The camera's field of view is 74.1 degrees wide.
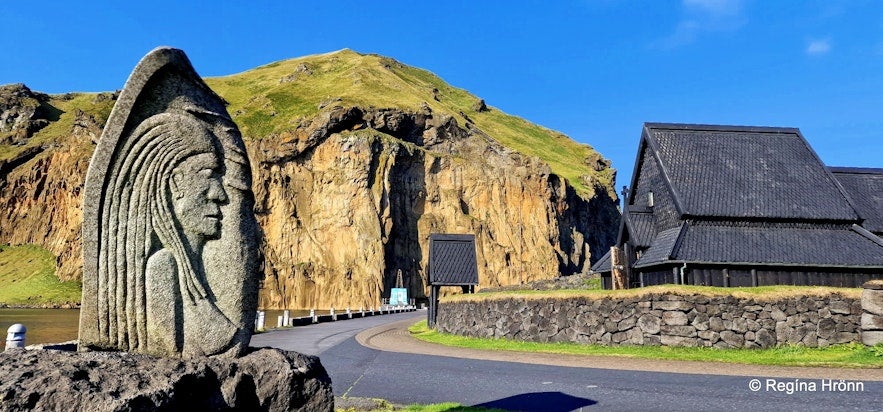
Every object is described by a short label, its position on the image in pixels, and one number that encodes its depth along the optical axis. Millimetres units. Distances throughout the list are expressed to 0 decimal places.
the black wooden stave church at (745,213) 22266
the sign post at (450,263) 29328
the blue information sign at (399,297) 74125
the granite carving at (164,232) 6172
